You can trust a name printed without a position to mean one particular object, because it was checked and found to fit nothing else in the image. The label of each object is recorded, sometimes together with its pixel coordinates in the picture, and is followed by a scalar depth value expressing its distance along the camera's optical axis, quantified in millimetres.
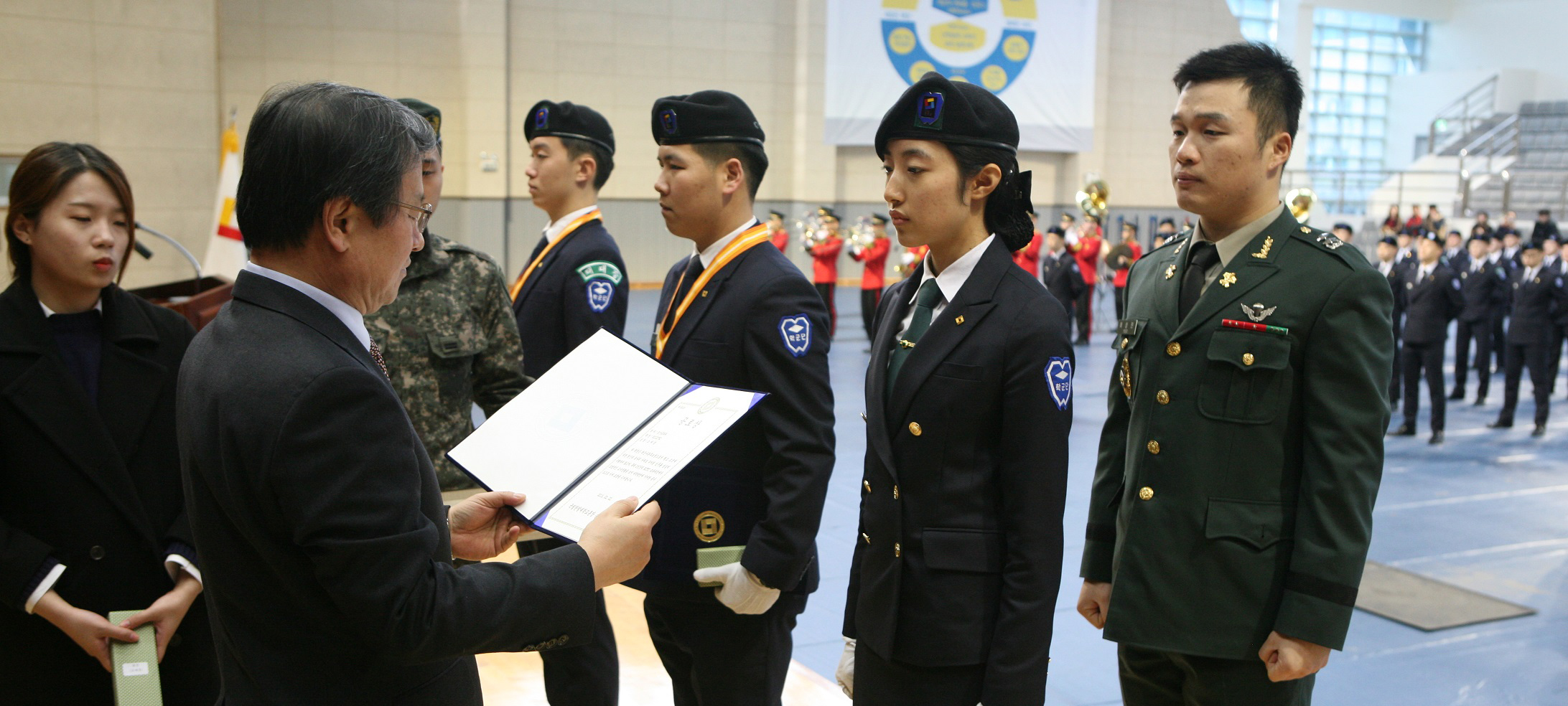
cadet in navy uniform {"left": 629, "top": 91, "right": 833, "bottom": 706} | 2166
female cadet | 1799
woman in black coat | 1914
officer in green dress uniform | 1755
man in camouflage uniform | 2580
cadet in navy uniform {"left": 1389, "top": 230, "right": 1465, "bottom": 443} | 8453
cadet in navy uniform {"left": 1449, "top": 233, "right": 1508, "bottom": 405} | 10062
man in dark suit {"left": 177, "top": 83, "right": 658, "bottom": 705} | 1106
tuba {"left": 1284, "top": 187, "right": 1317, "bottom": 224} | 11023
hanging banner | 18453
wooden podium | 3615
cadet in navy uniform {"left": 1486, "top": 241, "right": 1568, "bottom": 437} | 8703
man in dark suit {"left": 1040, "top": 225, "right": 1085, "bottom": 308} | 13250
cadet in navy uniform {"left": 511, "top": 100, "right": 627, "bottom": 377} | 3088
